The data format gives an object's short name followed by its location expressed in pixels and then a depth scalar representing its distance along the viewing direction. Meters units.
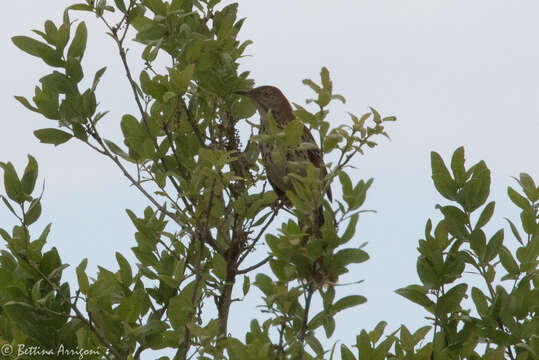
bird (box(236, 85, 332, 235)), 9.63
